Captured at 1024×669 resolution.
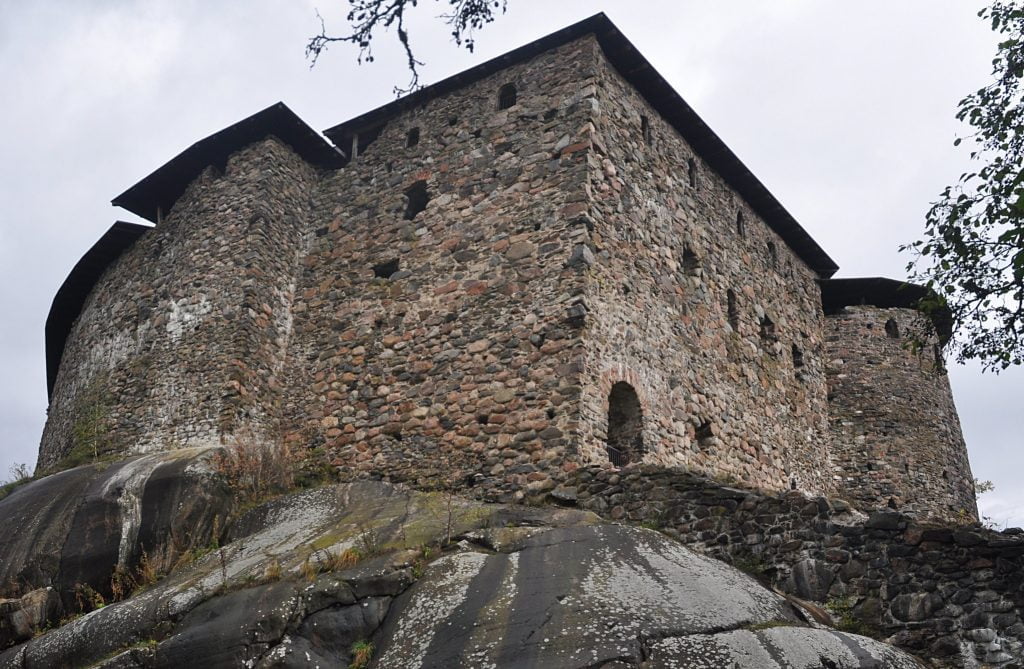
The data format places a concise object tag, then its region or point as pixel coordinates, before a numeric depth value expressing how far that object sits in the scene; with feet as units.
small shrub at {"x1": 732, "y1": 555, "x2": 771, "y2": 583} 29.55
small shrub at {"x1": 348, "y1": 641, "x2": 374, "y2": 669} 25.16
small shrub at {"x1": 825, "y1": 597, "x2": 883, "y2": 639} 26.78
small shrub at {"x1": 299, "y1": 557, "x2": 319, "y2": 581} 28.60
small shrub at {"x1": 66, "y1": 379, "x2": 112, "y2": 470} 46.60
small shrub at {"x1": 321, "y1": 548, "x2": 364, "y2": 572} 29.01
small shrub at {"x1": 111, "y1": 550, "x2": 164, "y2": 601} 32.73
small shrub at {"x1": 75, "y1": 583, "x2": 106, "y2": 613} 32.76
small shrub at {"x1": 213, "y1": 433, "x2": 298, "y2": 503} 37.99
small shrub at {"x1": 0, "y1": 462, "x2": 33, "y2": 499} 42.78
